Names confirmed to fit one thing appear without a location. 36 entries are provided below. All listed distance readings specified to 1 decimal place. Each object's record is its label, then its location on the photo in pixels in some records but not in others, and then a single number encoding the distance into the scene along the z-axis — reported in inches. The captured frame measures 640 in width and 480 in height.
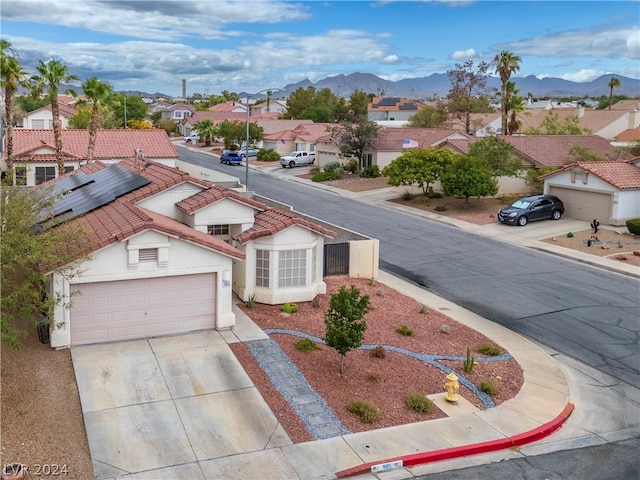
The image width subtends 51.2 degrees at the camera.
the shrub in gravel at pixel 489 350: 729.5
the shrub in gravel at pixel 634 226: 1387.8
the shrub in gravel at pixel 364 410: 553.3
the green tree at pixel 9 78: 1425.9
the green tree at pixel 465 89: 2815.0
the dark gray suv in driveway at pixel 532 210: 1521.9
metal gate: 995.3
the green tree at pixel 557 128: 2393.0
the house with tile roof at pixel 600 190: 1467.8
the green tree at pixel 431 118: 3159.5
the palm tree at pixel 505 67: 2586.1
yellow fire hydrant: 597.6
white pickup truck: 2748.5
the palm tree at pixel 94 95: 1619.1
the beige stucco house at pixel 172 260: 673.6
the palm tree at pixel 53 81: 1550.2
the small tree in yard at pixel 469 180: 1624.0
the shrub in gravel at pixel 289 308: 821.5
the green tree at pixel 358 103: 4687.5
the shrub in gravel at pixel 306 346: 694.5
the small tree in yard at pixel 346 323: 613.9
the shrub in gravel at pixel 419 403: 578.6
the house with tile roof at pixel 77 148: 1664.6
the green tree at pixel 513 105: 2568.9
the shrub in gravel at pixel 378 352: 691.4
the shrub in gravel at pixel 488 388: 627.5
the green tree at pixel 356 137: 2297.0
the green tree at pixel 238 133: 3221.0
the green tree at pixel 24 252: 517.3
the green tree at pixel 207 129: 3609.7
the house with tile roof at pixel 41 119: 3085.6
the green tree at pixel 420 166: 1781.5
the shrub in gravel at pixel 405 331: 770.8
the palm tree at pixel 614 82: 4470.5
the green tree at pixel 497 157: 1707.7
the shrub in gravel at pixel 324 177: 2324.1
